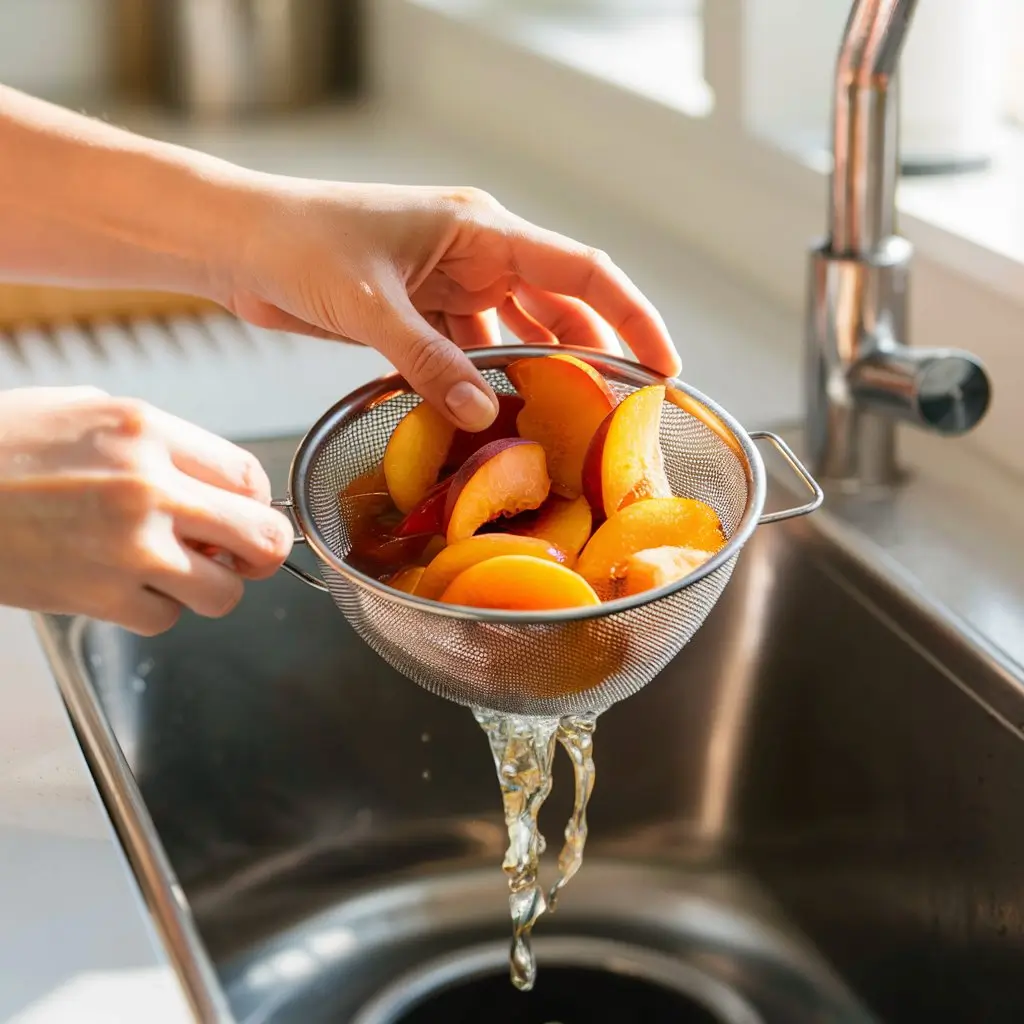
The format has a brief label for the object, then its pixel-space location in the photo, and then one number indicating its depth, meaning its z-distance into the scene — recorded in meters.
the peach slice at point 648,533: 0.67
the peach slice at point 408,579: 0.67
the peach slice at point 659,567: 0.64
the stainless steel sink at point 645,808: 0.84
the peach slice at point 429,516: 0.72
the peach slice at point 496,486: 0.69
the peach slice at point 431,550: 0.72
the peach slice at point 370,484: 0.77
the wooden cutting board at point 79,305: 1.27
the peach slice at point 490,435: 0.77
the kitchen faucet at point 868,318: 0.86
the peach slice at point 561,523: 0.71
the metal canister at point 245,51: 1.88
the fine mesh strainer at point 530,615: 0.62
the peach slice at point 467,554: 0.65
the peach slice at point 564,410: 0.76
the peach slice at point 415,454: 0.74
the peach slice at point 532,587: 0.62
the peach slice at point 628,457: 0.71
